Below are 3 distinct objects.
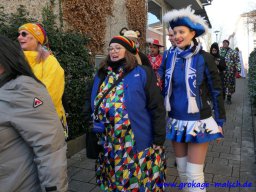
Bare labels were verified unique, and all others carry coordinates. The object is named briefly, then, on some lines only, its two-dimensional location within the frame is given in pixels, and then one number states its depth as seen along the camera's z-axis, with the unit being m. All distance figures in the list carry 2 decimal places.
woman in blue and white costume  2.83
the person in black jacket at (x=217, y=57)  7.74
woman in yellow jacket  3.08
